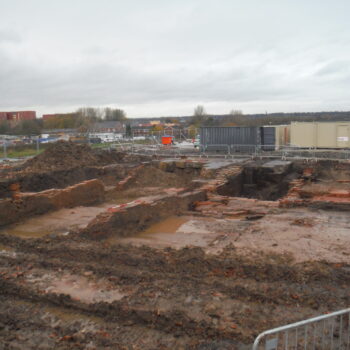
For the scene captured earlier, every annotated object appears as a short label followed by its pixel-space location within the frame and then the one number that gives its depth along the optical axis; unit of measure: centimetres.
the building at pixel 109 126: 5398
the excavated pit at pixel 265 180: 1641
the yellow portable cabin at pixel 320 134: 2103
